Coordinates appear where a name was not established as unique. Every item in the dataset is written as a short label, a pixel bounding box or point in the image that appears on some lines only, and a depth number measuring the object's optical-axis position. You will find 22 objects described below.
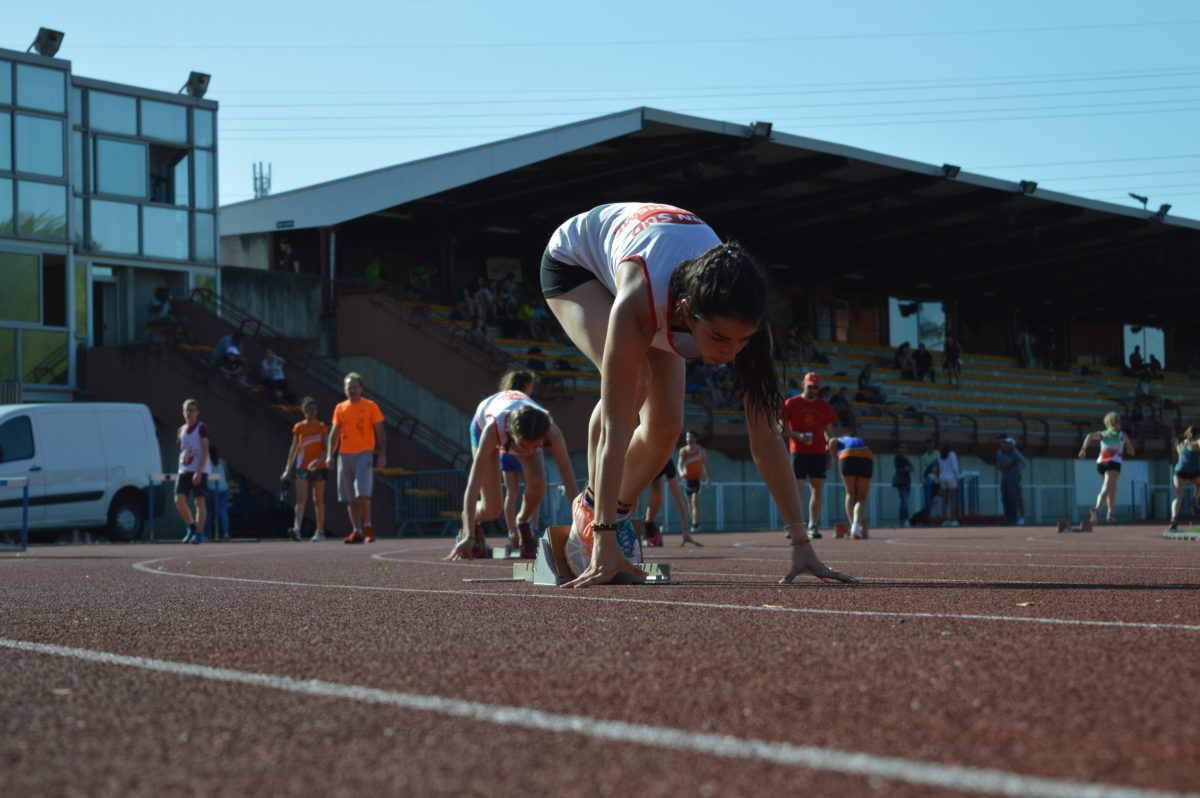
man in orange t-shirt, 18.49
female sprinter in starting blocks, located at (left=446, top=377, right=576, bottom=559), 10.79
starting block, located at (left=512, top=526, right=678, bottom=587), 7.17
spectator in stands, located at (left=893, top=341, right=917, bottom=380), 44.06
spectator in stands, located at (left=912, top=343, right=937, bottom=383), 44.53
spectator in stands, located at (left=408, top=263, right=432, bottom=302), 36.02
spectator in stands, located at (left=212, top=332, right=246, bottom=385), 29.11
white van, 21.92
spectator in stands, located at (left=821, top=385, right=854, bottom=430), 32.47
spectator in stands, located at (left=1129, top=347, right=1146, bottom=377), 55.06
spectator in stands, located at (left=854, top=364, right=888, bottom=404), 38.06
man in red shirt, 17.38
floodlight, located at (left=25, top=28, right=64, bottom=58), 30.98
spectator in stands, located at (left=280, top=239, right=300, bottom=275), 36.72
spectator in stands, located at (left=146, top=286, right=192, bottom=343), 30.75
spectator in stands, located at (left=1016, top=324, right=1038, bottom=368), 51.66
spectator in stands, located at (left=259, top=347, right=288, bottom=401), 29.27
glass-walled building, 30.38
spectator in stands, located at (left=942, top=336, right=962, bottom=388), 45.22
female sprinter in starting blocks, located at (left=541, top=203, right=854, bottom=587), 6.05
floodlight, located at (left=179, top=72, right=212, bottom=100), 34.03
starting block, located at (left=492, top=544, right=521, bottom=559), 11.79
